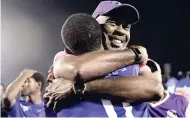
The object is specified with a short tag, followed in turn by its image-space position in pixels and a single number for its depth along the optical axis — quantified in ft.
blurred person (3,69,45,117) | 6.29
